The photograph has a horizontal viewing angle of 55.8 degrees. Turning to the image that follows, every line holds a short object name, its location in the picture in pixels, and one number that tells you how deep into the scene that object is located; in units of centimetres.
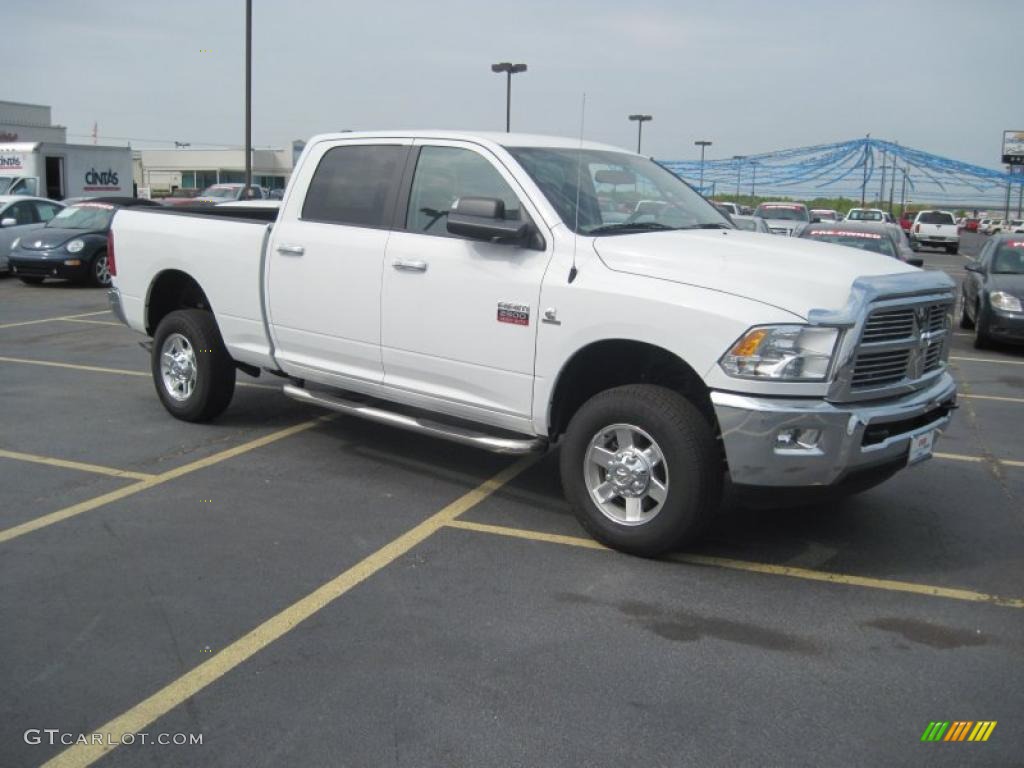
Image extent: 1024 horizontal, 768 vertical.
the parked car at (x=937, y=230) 4112
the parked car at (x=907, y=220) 5221
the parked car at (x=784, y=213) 3106
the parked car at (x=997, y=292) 1226
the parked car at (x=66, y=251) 1702
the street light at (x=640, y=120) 4288
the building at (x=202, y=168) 7194
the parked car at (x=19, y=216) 1844
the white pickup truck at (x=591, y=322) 432
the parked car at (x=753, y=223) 1877
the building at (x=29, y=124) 4812
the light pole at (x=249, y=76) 2522
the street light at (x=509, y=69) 3275
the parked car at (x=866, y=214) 3816
